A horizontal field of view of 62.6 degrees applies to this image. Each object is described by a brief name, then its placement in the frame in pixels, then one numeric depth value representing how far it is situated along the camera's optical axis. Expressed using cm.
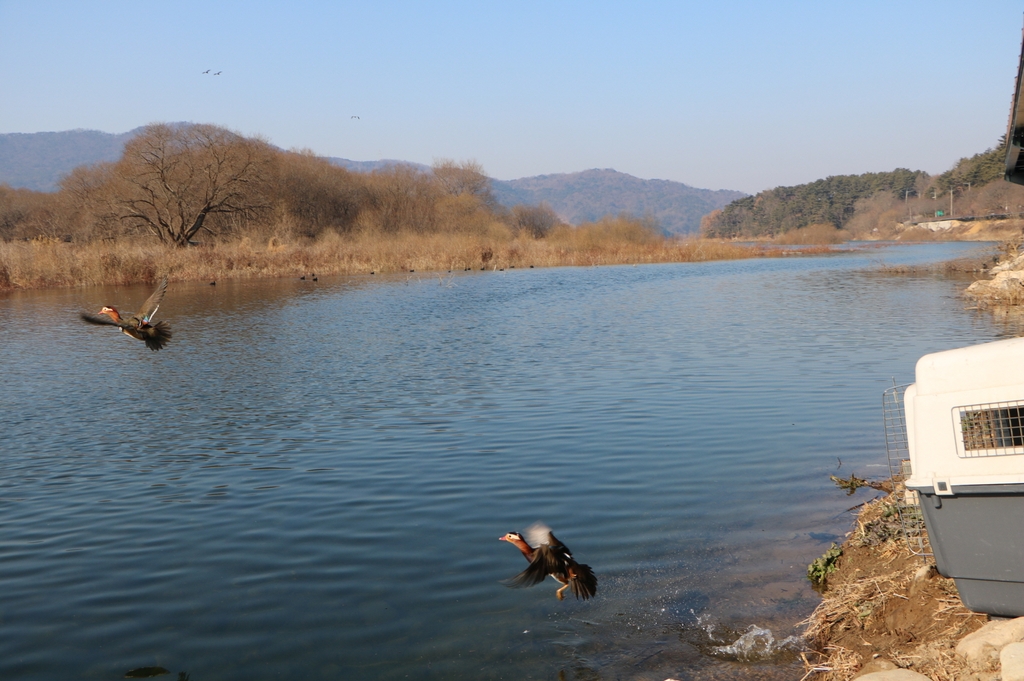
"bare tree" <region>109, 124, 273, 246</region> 5350
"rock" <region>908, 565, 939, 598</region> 504
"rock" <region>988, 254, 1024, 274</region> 2709
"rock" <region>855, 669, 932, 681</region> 407
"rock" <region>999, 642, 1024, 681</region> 350
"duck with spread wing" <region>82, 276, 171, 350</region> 862
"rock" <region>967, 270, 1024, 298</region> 2397
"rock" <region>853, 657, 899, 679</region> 437
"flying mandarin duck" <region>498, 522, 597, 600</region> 532
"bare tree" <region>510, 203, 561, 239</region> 8162
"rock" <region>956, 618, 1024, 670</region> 392
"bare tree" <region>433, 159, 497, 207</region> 8741
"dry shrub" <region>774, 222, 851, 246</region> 10527
